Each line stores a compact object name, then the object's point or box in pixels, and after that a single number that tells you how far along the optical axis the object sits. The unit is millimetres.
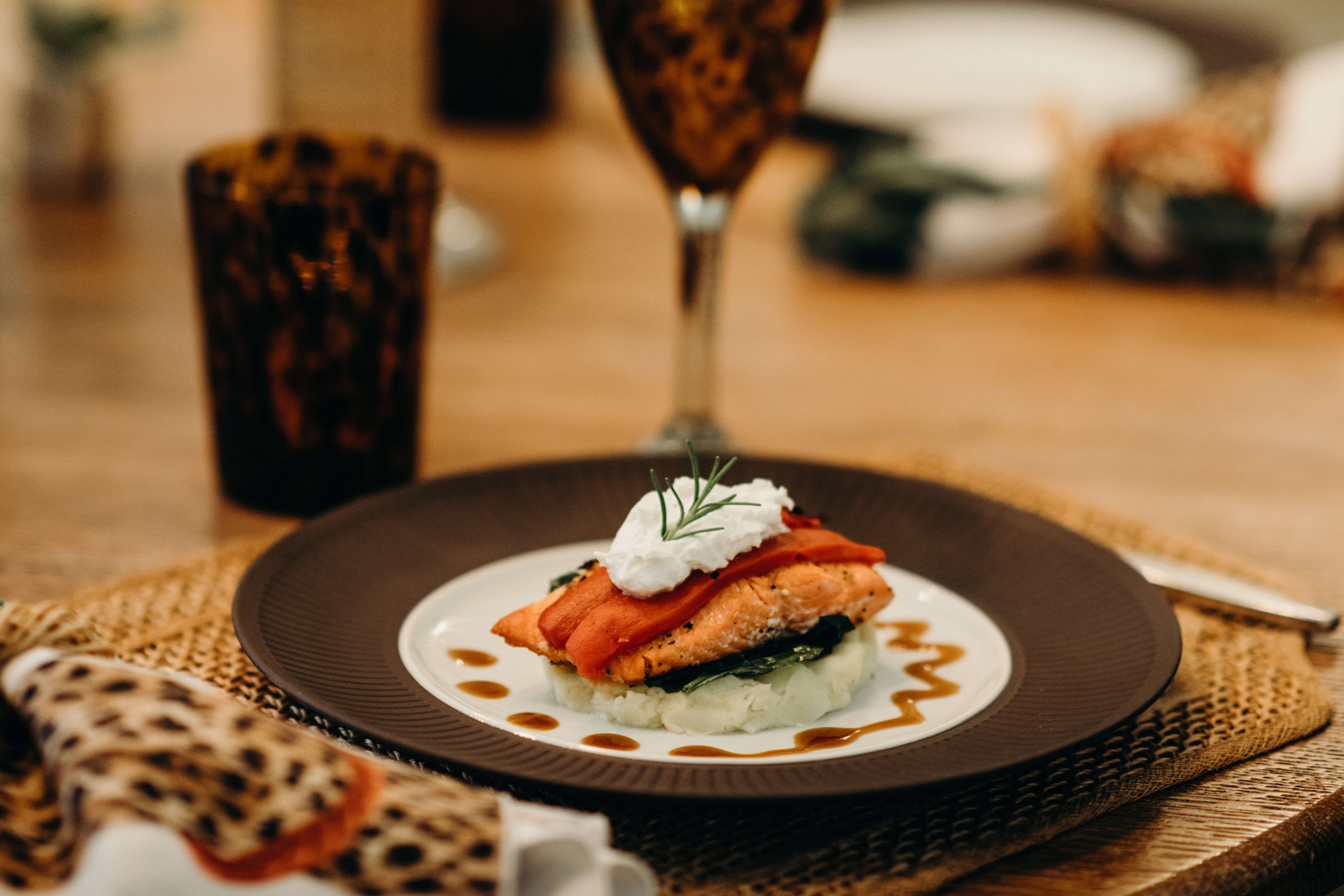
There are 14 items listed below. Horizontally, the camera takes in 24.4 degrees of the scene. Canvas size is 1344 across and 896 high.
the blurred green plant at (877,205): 1395
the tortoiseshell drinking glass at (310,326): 989
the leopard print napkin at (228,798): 778
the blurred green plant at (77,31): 1631
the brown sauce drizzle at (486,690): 870
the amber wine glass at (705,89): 964
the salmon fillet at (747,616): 859
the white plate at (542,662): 853
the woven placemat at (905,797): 823
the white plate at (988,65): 1726
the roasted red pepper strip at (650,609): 855
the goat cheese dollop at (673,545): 863
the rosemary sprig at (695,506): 867
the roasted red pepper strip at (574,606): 864
